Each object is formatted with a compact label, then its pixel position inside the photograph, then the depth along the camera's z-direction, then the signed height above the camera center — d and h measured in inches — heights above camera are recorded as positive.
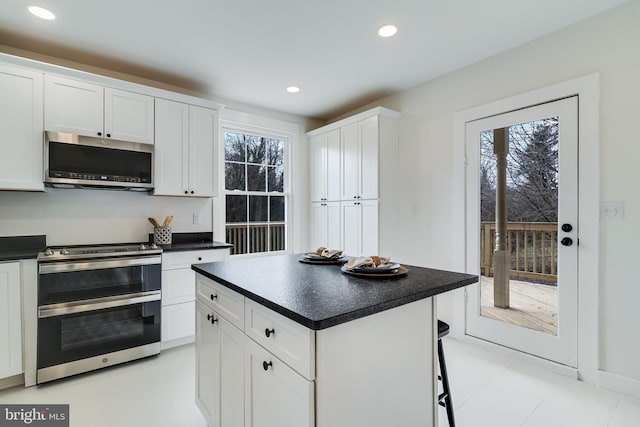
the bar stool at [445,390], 64.7 -37.5
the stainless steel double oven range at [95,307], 89.3 -29.2
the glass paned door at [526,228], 93.1 -4.7
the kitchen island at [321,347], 39.4 -20.2
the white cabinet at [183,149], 119.3 +25.8
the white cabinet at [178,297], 111.0 -30.5
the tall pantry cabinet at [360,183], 135.0 +14.4
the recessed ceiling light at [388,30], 91.4 +55.0
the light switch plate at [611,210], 83.6 +1.1
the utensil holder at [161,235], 123.5 -8.8
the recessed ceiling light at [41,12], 82.8 +54.7
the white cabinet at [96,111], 99.7 +35.2
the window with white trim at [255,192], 153.6 +10.9
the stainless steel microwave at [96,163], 98.3 +17.2
